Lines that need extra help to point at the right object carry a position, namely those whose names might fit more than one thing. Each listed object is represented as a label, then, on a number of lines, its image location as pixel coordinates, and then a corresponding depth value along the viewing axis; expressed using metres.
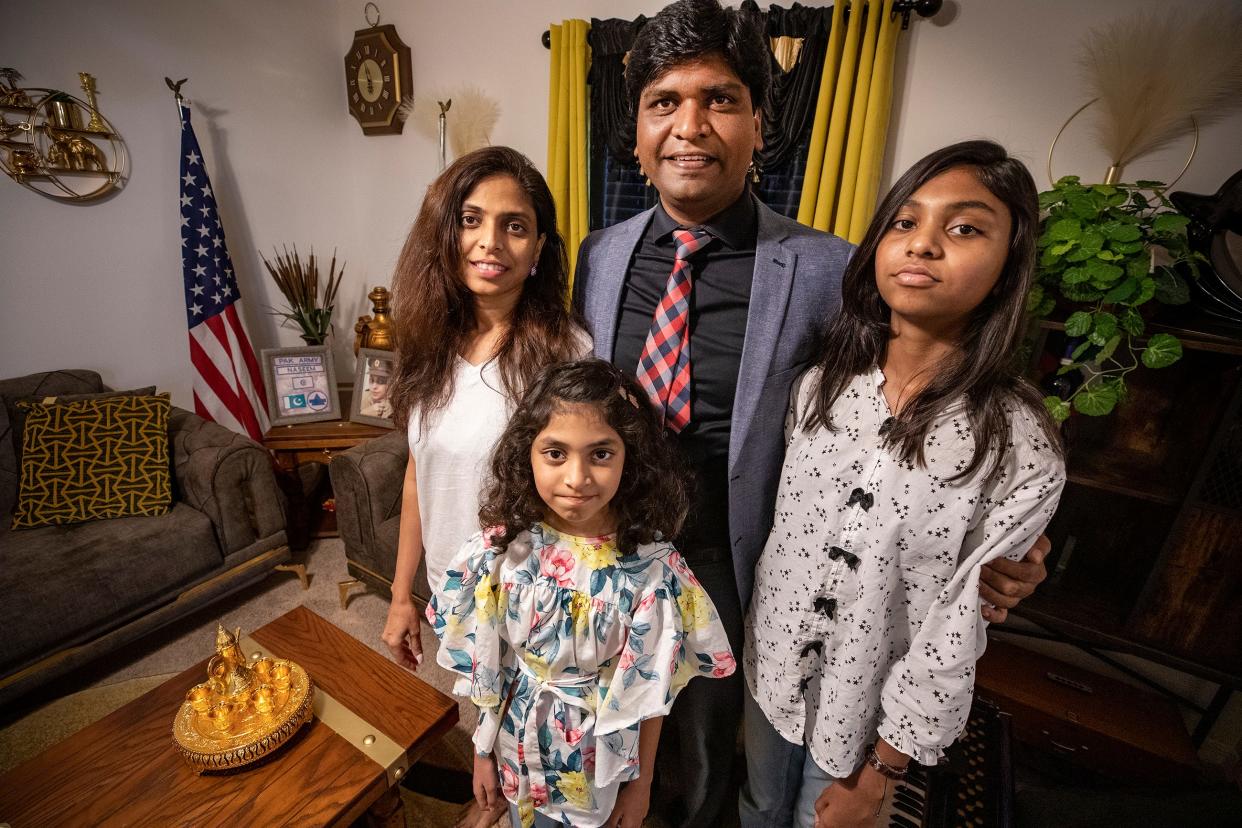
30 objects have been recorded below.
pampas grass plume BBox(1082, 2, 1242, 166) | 1.57
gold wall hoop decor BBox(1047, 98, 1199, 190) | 1.69
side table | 2.77
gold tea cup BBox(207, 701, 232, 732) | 1.22
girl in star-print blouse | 0.85
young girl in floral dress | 0.96
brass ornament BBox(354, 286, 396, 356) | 3.09
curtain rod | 1.92
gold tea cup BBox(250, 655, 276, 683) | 1.32
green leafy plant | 1.41
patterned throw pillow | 2.21
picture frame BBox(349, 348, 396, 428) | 2.94
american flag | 2.76
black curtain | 2.14
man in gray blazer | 1.04
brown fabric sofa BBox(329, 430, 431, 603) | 2.27
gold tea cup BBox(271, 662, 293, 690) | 1.32
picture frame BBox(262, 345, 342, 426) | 2.92
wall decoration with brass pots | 2.30
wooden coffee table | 1.13
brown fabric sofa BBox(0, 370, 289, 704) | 1.86
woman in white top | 1.13
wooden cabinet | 1.55
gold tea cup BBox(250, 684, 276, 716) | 1.26
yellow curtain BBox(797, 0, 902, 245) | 2.02
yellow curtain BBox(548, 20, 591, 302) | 2.60
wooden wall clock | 3.24
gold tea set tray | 1.18
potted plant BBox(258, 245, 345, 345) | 3.07
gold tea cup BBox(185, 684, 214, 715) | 1.24
